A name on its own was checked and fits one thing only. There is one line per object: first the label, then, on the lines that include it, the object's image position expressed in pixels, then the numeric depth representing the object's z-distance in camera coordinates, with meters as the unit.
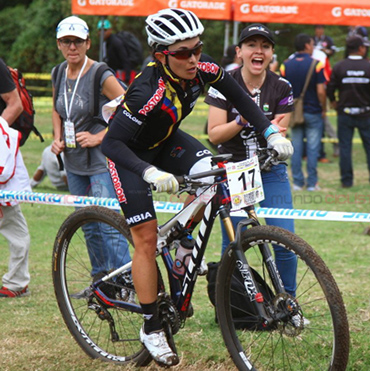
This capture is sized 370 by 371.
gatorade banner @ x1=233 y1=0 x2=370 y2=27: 25.67
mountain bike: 7.10
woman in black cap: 9.52
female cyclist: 7.37
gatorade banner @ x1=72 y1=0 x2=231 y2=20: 25.50
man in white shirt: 11.53
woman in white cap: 11.21
